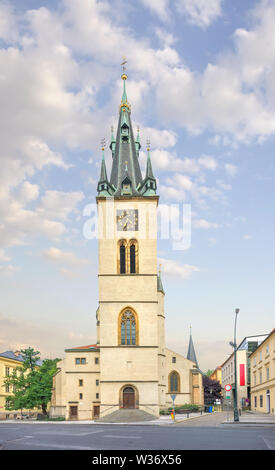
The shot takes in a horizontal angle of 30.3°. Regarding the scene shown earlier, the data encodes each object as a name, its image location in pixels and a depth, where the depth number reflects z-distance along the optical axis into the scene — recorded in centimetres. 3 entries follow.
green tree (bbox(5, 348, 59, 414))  5972
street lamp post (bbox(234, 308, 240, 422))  4136
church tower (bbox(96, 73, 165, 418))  5409
